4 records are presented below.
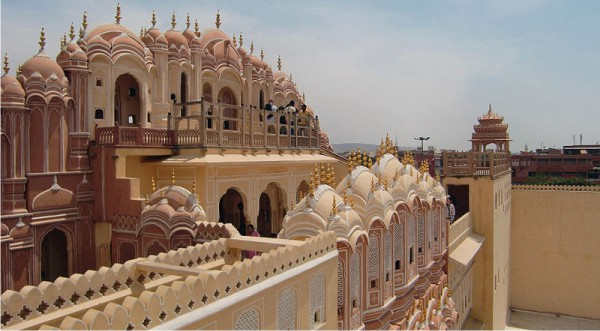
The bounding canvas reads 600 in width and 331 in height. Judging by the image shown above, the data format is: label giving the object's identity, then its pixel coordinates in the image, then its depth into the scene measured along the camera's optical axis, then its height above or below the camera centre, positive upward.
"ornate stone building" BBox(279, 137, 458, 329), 9.07 -1.71
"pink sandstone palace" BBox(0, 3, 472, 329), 6.23 -1.09
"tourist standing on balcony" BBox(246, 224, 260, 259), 9.71 -1.86
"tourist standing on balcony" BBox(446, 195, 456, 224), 16.50 -1.75
